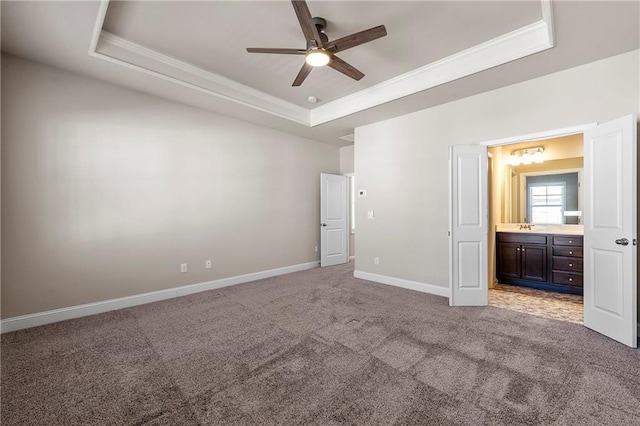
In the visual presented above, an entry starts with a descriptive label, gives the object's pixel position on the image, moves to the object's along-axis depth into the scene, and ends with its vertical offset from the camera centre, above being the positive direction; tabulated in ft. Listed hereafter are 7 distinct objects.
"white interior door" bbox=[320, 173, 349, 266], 20.17 -0.65
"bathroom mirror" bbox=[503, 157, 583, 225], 14.76 +1.02
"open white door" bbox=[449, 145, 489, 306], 11.93 -0.67
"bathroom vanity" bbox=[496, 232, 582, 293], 13.42 -2.62
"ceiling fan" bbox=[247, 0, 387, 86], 7.16 +4.93
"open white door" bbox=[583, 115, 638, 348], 8.33 -0.65
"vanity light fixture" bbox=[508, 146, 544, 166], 15.84 +3.17
